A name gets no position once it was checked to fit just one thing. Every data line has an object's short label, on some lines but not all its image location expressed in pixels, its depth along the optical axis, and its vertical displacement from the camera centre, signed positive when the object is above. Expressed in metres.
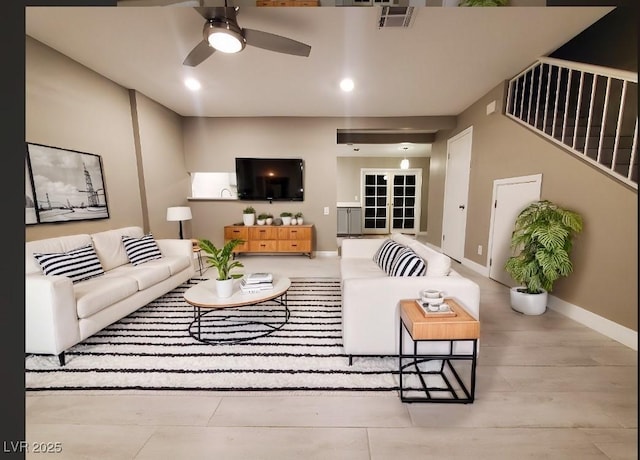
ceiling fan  1.98 +1.25
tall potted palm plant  2.37 -0.51
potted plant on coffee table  2.12 -0.57
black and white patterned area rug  1.67 -1.15
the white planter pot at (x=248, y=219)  4.84 -0.38
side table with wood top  1.40 -0.99
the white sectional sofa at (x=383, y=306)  1.72 -0.70
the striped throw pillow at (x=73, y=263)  2.15 -0.55
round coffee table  2.09 -1.13
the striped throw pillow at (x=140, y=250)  3.03 -0.59
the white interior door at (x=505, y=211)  3.06 -0.19
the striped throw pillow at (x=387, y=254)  2.52 -0.57
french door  8.02 -0.08
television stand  4.76 -0.71
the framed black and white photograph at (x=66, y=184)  2.48 +0.15
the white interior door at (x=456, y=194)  4.42 +0.06
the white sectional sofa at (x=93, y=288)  1.76 -0.74
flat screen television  4.89 +0.35
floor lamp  4.04 -0.23
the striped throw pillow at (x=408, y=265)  2.01 -0.53
